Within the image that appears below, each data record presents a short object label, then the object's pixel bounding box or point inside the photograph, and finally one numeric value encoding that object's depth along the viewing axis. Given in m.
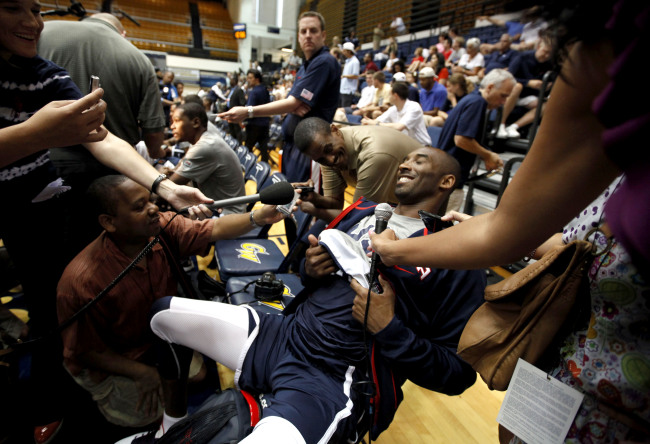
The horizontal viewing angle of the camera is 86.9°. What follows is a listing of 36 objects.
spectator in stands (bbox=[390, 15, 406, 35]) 11.40
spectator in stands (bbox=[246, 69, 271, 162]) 6.57
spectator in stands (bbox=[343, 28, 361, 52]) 12.25
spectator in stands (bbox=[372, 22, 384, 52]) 11.52
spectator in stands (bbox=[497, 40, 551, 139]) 4.68
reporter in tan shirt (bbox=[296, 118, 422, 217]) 2.21
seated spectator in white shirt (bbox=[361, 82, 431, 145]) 4.10
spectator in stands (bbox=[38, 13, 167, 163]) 1.82
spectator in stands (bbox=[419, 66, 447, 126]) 5.83
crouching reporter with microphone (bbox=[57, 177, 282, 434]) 1.50
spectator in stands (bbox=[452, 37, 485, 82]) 6.81
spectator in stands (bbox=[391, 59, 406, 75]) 7.67
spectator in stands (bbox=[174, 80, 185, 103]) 10.98
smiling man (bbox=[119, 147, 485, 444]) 1.19
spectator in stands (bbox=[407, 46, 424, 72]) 8.27
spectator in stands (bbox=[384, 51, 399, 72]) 8.92
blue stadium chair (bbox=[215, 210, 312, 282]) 2.37
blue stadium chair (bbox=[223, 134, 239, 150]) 5.65
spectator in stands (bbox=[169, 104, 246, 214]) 2.90
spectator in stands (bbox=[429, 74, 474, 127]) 5.03
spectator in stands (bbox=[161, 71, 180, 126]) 9.33
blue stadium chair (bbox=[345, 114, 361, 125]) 7.22
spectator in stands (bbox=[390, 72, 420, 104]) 6.04
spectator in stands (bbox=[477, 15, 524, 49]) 6.39
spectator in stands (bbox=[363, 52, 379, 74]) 9.14
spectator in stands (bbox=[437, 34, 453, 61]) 8.16
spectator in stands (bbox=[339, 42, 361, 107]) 8.93
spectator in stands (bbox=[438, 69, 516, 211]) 2.87
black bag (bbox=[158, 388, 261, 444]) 1.11
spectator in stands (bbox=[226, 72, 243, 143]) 7.87
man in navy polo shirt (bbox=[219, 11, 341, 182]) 2.77
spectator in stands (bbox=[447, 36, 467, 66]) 7.73
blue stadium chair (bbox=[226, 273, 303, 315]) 1.94
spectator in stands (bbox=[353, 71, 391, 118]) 6.67
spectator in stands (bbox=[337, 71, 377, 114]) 7.68
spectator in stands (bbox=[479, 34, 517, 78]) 5.48
